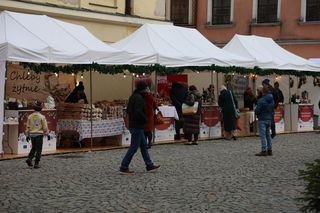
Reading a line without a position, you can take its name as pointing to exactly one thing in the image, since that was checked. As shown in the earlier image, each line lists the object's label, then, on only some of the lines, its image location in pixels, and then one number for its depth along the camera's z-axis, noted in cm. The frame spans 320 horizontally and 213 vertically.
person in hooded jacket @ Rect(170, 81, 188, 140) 1769
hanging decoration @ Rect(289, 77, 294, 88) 2317
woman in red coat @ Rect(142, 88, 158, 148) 1130
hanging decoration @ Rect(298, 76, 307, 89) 2293
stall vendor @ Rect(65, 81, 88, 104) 1698
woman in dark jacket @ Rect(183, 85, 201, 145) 1664
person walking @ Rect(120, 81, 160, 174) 1091
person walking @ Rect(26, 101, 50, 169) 1181
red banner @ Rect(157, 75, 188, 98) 2100
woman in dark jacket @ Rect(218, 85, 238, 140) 1828
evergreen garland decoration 1408
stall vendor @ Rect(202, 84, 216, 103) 1972
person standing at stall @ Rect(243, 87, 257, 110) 2062
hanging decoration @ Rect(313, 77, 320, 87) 2420
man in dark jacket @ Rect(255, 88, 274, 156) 1395
